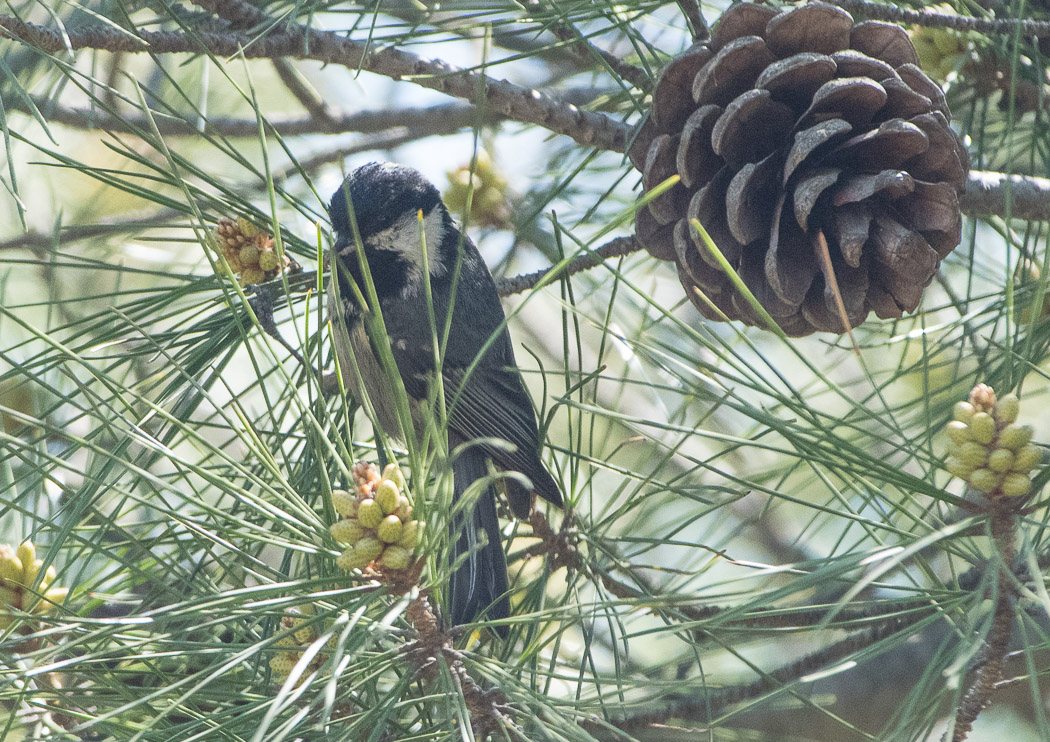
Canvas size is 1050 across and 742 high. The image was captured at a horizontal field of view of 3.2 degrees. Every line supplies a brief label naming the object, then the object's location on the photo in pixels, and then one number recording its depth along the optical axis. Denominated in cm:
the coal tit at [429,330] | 480
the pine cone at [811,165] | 469
